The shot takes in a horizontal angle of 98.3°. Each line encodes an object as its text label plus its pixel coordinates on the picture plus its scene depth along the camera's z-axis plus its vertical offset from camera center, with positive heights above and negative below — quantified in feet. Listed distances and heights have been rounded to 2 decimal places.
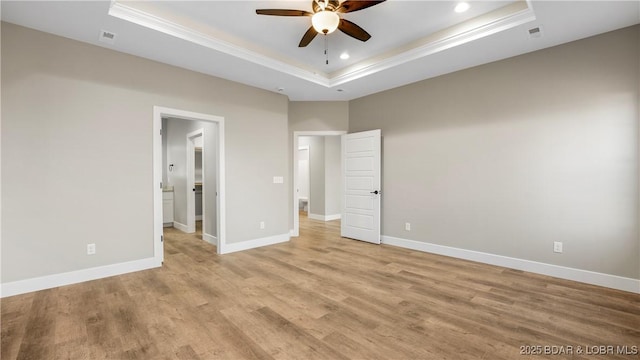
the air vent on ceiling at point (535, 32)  10.05 +5.30
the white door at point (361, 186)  17.48 -0.72
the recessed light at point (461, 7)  9.78 +6.03
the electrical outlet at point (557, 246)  11.43 -3.00
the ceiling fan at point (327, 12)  8.64 +5.22
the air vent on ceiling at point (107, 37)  10.28 +5.32
